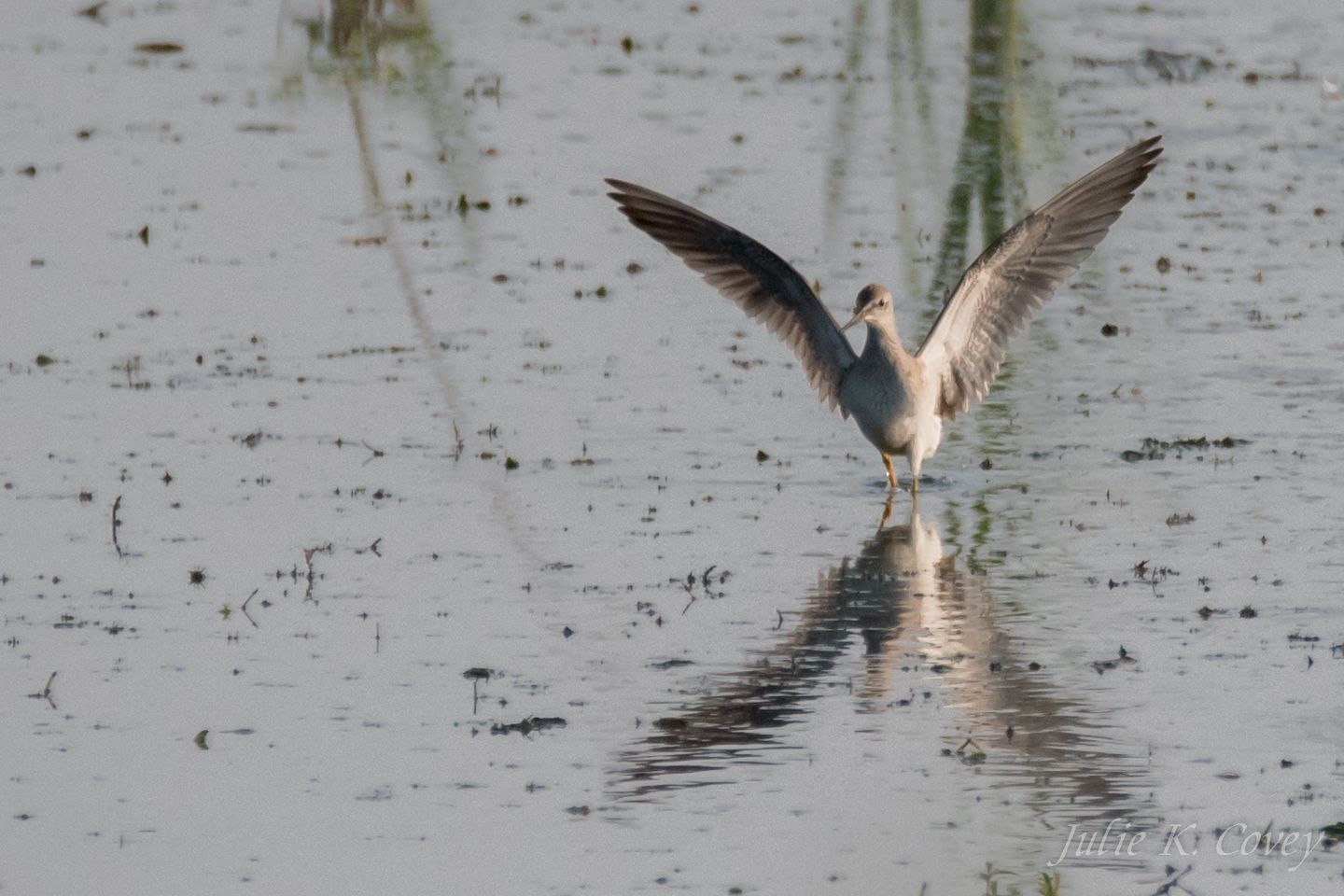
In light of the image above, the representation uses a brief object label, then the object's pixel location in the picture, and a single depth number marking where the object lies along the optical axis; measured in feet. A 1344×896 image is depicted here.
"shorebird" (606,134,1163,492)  69.56
